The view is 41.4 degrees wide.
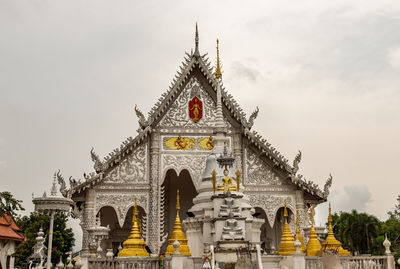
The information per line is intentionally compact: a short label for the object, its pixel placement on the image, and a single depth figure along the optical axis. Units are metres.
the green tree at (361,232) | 36.28
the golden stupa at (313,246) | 13.57
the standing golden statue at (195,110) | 19.53
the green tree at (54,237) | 22.25
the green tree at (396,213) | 38.97
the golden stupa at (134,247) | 12.21
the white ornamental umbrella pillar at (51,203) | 10.91
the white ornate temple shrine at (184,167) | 18.30
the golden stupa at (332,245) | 12.93
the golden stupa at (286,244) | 13.17
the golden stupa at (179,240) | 11.86
